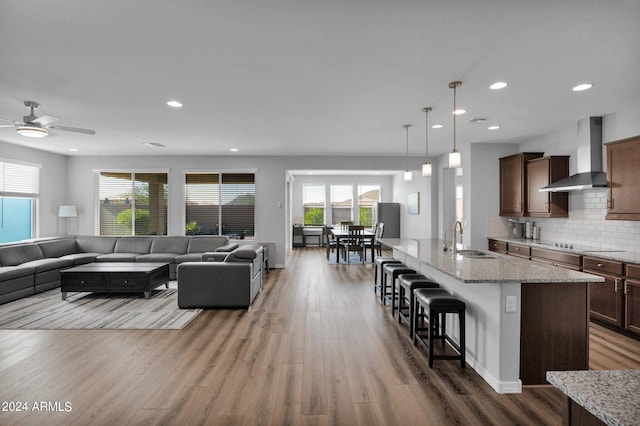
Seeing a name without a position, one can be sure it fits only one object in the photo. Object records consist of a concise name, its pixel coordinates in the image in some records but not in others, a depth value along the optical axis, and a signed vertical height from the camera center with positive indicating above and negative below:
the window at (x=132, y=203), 7.81 +0.26
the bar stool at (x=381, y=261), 4.87 -0.71
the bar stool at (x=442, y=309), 2.83 -0.81
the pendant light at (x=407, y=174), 4.84 +0.59
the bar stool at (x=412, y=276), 3.73 -0.71
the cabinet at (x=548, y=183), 4.97 +0.46
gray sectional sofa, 4.96 -0.78
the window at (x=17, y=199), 6.15 +0.29
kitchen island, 2.53 -0.86
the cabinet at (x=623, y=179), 3.61 +0.41
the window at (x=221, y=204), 7.83 +0.24
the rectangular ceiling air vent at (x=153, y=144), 6.23 +1.34
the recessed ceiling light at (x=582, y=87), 3.28 +1.30
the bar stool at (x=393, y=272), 4.23 -0.75
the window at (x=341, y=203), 12.14 +0.42
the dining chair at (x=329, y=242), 9.00 -0.77
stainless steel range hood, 4.23 +0.78
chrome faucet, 3.72 -0.34
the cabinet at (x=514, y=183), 5.50 +0.55
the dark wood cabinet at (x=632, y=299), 3.40 -0.87
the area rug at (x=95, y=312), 3.88 -1.30
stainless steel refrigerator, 10.73 -0.05
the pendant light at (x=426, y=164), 4.07 +0.65
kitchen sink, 3.55 -0.45
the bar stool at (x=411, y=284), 3.43 -0.74
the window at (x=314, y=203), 12.14 +0.42
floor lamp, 7.28 +0.06
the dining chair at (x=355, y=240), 8.27 -0.66
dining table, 8.09 -0.52
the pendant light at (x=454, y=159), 3.41 +0.59
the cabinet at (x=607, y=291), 3.58 -0.86
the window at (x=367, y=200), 12.14 +0.53
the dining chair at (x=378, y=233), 8.80 -0.51
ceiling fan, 3.73 +1.02
